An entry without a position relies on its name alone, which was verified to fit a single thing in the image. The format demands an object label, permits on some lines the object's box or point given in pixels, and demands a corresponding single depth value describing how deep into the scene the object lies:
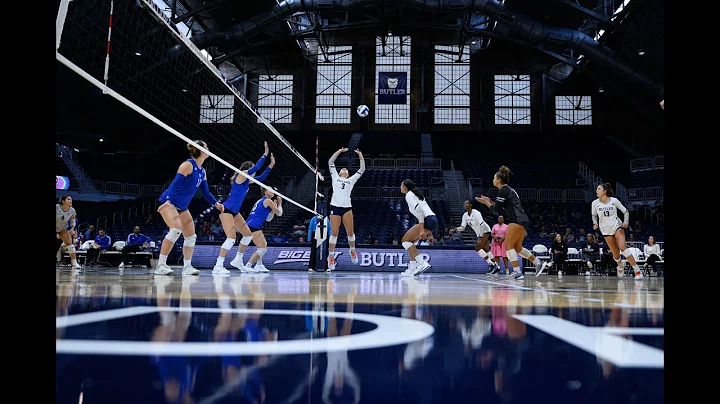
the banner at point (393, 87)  27.69
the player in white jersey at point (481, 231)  11.41
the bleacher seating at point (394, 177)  25.17
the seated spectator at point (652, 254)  13.43
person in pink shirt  11.70
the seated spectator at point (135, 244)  14.14
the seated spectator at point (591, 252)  14.17
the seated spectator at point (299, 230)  18.83
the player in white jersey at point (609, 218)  8.91
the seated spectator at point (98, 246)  14.49
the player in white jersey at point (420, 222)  8.14
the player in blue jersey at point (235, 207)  7.73
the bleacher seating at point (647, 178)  24.38
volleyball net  14.38
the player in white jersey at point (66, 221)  9.15
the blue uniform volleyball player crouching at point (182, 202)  6.34
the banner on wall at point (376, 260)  13.84
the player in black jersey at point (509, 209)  7.57
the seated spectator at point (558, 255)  13.70
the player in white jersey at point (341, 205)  9.34
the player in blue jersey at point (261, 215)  8.98
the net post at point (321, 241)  10.04
